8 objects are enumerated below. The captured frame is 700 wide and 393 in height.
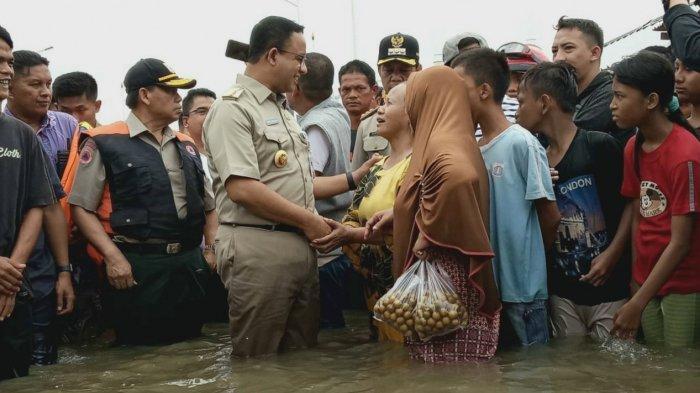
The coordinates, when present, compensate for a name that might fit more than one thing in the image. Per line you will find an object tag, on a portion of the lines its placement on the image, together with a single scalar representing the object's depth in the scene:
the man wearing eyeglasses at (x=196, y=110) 7.67
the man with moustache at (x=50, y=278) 4.87
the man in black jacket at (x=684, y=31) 4.00
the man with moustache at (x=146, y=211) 5.36
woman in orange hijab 3.87
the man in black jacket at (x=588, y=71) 5.12
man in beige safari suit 4.59
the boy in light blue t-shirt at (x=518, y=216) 4.26
